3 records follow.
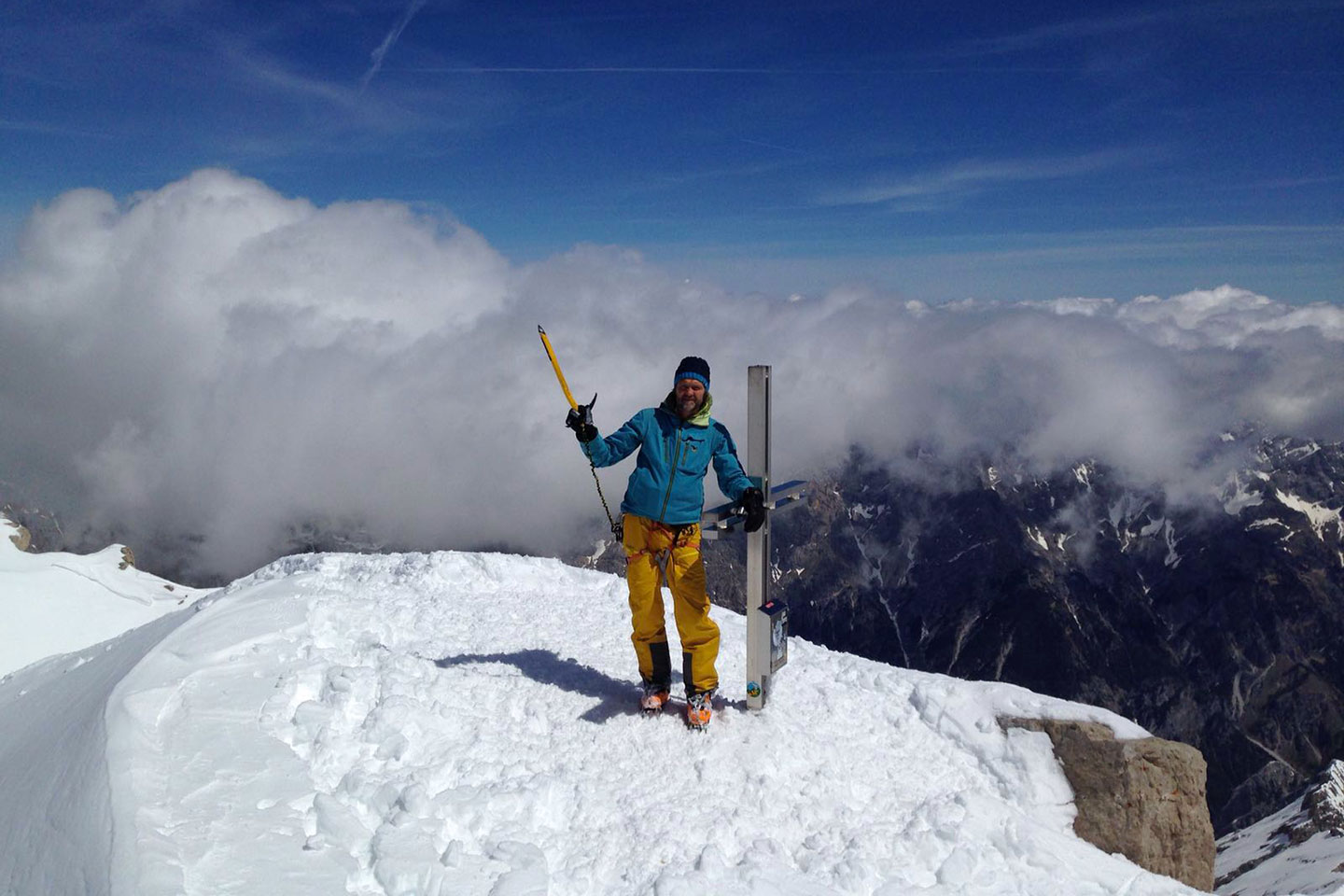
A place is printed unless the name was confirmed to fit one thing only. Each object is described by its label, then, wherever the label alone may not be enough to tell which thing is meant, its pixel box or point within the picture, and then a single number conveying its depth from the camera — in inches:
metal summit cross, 315.0
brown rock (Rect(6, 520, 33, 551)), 1731.1
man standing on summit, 304.8
